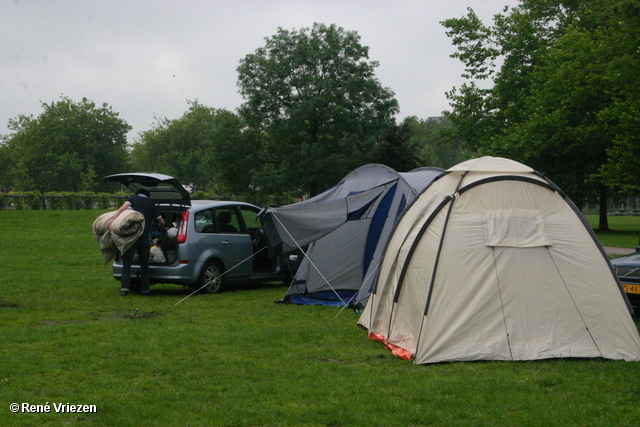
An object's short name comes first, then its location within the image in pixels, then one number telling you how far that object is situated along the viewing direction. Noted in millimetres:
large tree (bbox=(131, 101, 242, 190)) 78812
